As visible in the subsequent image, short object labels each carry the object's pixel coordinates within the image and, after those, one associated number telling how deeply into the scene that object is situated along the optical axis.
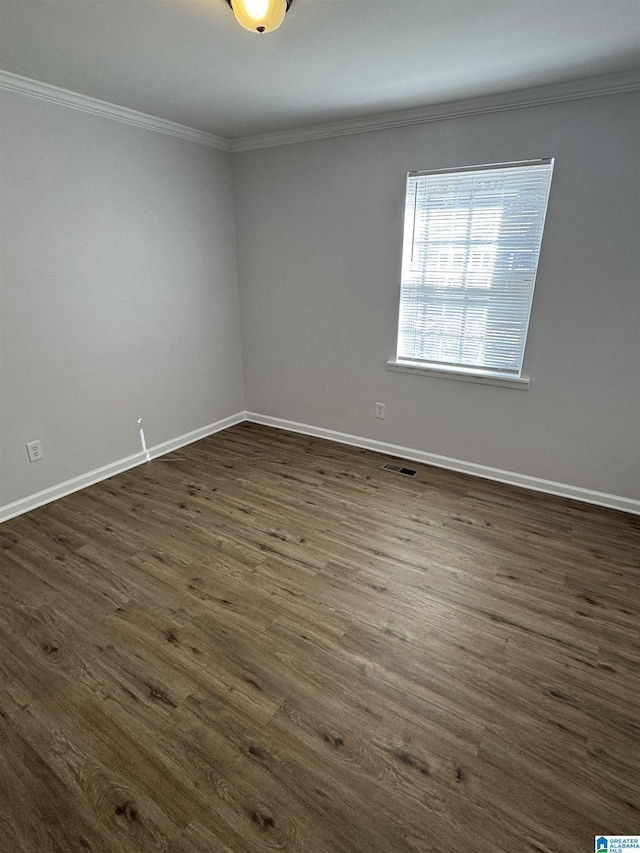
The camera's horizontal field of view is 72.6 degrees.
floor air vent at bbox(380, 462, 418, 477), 3.30
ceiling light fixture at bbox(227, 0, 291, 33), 1.48
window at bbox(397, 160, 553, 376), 2.68
